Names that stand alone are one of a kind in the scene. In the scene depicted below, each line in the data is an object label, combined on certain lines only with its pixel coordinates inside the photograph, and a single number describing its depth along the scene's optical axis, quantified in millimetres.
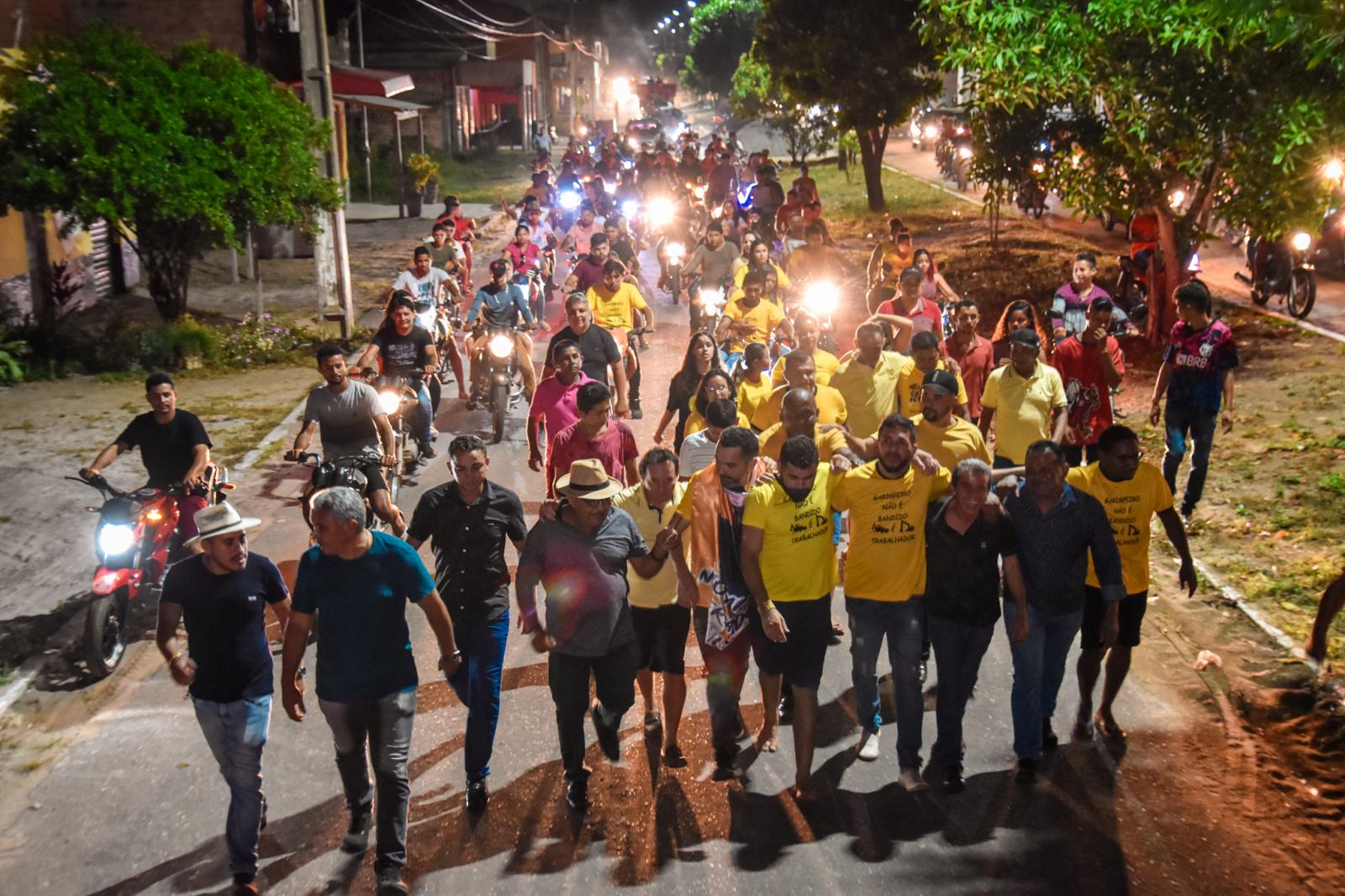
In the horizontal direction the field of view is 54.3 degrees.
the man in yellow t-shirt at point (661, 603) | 6387
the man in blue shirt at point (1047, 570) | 6215
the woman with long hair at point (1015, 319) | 10188
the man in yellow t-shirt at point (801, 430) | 7160
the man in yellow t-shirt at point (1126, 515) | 6484
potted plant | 33719
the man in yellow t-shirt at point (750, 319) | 11789
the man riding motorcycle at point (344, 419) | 8789
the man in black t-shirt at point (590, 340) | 10445
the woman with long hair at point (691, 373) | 9172
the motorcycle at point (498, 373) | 12984
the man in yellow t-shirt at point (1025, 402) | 8469
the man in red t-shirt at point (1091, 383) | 9109
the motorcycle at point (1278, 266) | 18114
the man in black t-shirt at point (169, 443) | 8172
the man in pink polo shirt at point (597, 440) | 7582
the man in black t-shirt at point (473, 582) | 6137
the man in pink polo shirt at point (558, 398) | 8875
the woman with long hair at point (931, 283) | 13211
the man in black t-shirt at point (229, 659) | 5539
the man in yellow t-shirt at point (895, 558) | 6168
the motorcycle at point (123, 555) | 7832
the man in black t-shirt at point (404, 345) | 11328
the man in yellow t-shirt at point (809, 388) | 8422
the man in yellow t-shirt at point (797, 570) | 6043
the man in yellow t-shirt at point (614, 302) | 12836
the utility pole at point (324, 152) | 17766
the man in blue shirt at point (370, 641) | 5504
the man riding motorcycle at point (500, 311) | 13516
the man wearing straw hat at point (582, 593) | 6012
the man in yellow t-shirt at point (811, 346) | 9484
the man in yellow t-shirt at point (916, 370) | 9164
